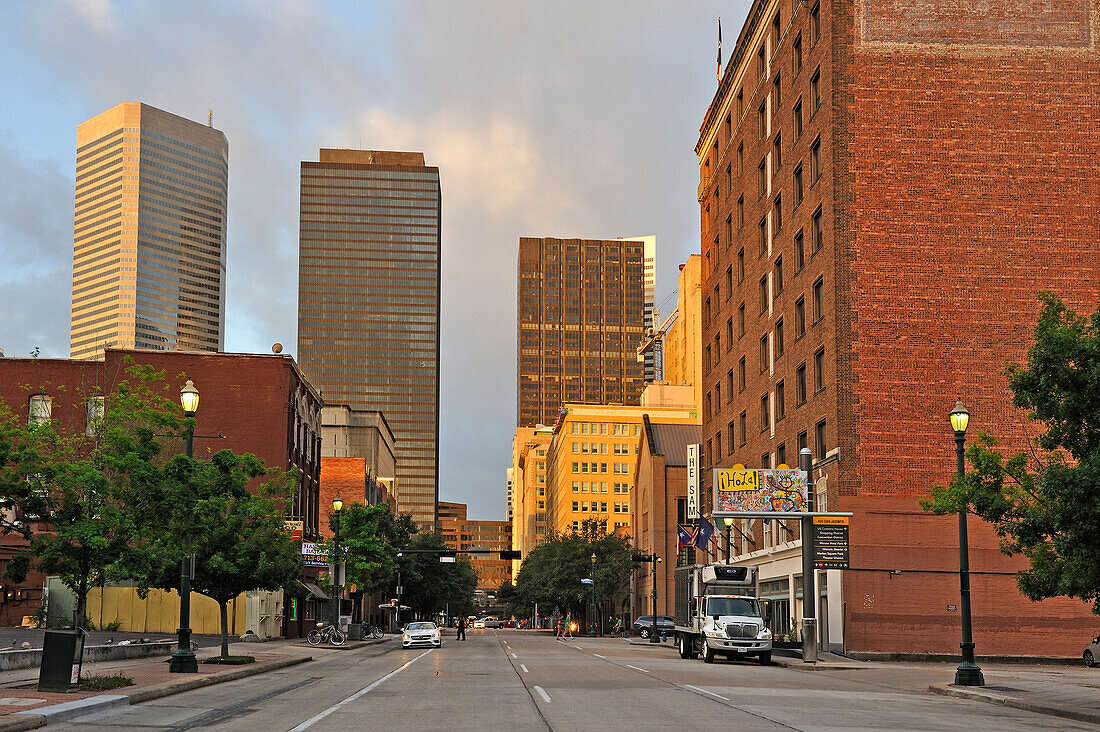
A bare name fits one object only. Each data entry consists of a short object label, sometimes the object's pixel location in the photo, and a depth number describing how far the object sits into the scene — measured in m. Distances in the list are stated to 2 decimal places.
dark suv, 69.28
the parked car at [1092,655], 40.09
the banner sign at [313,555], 58.06
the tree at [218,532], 25.27
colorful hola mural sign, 44.25
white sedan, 57.78
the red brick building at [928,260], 44.22
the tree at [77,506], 22.88
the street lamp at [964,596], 27.94
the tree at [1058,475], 20.14
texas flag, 60.19
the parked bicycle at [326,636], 56.31
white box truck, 38.88
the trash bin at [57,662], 21.84
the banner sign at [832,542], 42.00
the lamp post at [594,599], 97.69
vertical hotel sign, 75.00
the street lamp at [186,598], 28.05
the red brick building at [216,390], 65.06
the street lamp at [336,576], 55.31
